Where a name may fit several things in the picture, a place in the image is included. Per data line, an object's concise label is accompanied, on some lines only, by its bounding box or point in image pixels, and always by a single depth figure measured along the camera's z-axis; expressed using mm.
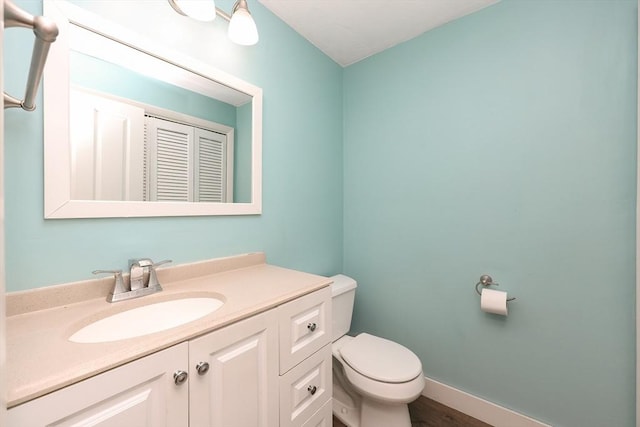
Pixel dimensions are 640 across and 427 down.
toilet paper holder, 1425
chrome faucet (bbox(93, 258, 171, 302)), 900
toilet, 1217
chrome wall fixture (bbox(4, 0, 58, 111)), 362
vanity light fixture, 990
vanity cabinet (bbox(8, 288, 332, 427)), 534
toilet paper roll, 1327
